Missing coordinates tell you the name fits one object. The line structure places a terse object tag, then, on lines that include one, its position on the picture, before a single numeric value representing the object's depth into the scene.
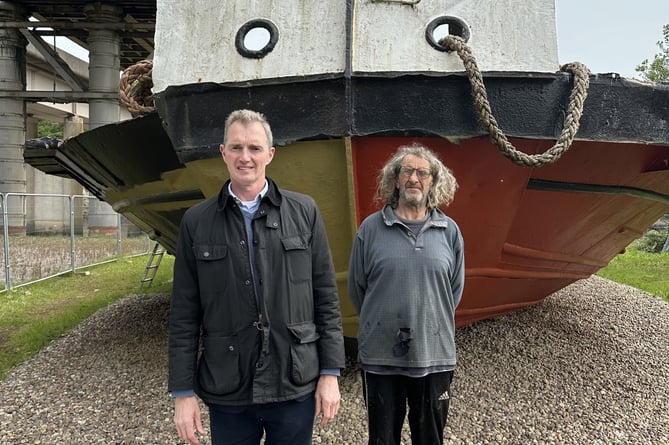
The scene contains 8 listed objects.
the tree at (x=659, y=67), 21.69
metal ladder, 8.89
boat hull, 2.65
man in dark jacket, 1.78
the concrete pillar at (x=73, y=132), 24.23
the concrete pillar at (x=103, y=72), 15.41
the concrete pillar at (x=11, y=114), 16.52
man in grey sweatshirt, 2.15
